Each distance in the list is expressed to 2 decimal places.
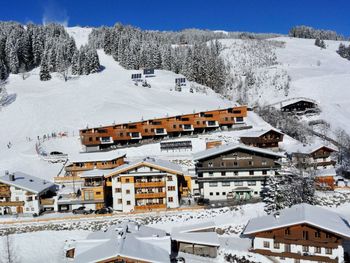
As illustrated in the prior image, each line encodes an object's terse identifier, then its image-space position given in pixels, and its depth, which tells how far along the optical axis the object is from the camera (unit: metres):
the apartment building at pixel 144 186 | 47.31
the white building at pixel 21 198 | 47.22
